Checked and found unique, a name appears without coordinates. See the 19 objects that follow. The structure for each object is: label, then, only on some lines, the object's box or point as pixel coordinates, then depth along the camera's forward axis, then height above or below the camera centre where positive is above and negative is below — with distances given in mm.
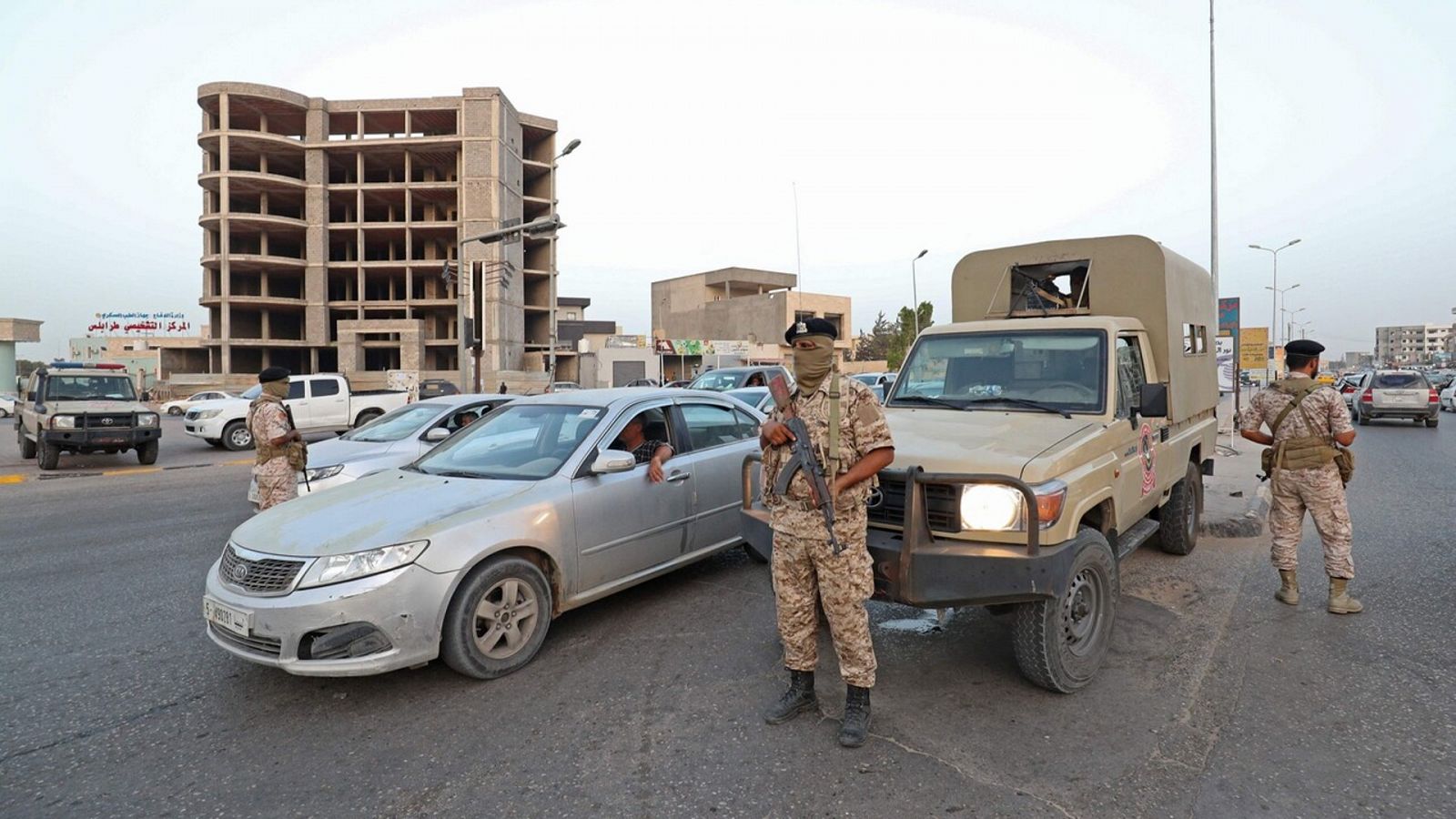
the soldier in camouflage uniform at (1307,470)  5051 -550
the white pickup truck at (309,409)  17938 -423
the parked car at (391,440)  8031 -561
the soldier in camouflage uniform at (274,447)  6527 -469
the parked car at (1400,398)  20516 -216
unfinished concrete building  52250 +12015
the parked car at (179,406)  37906 -636
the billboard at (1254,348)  19016 +1100
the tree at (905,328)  61531 +5346
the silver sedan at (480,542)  3666 -840
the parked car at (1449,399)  29961 -374
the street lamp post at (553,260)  22828 +7444
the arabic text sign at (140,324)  80750 +7565
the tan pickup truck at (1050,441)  3568 -292
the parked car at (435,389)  26159 +153
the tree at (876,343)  90562 +6015
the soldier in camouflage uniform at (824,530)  3342 -617
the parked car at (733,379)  18219 +320
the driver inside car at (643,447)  5166 -392
